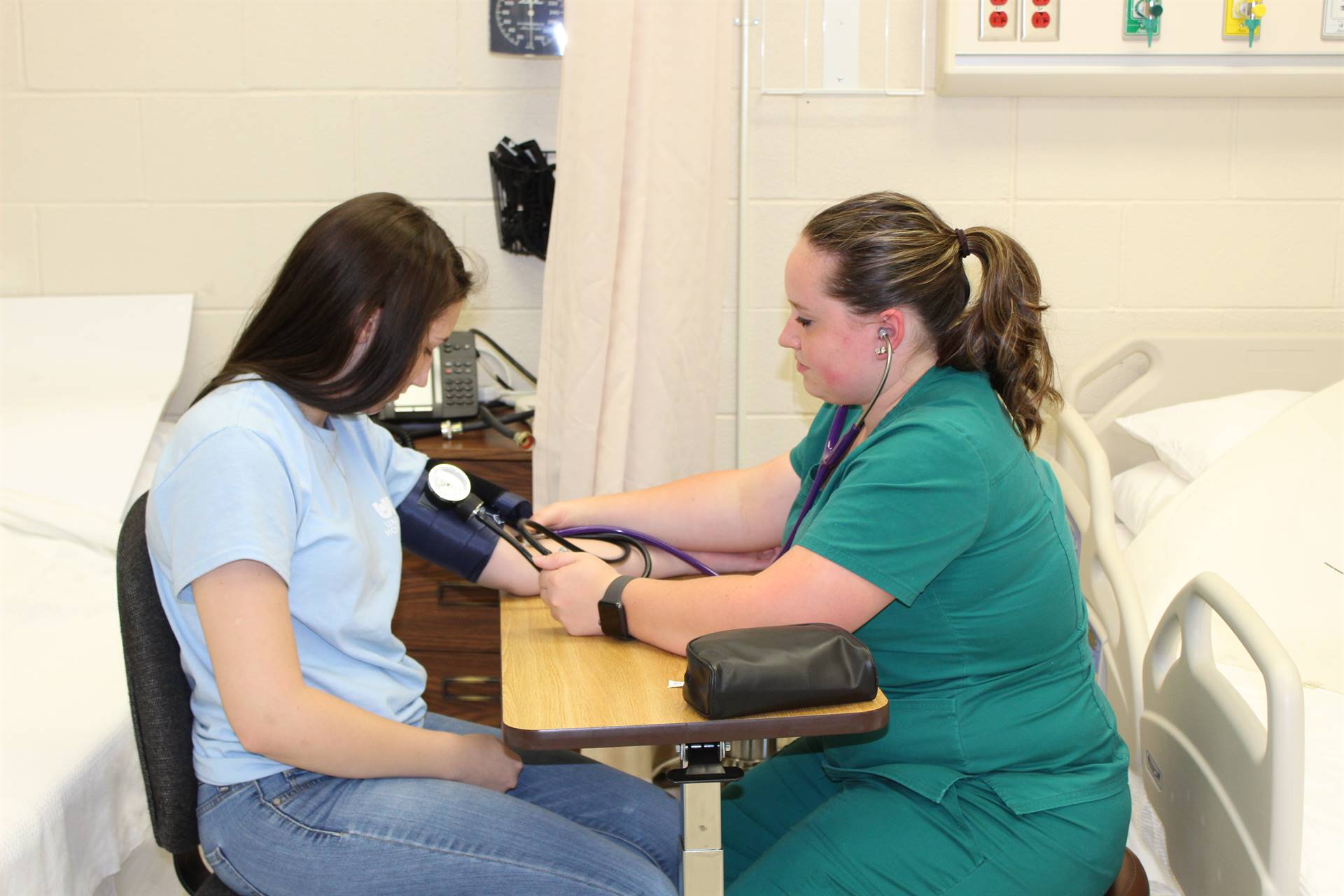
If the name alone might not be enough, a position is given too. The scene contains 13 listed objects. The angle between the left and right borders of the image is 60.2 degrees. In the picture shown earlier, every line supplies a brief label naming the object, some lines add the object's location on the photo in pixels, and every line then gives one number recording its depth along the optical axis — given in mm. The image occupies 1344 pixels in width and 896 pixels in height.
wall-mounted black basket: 2459
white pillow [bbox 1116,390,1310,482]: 2203
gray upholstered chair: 1194
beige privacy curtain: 2141
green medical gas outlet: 2363
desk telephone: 2344
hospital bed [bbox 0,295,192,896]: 1438
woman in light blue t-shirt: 1124
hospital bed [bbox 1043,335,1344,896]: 1274
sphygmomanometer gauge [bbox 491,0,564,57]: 2479
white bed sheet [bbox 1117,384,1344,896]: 1760
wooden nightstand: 2219
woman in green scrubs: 1187
